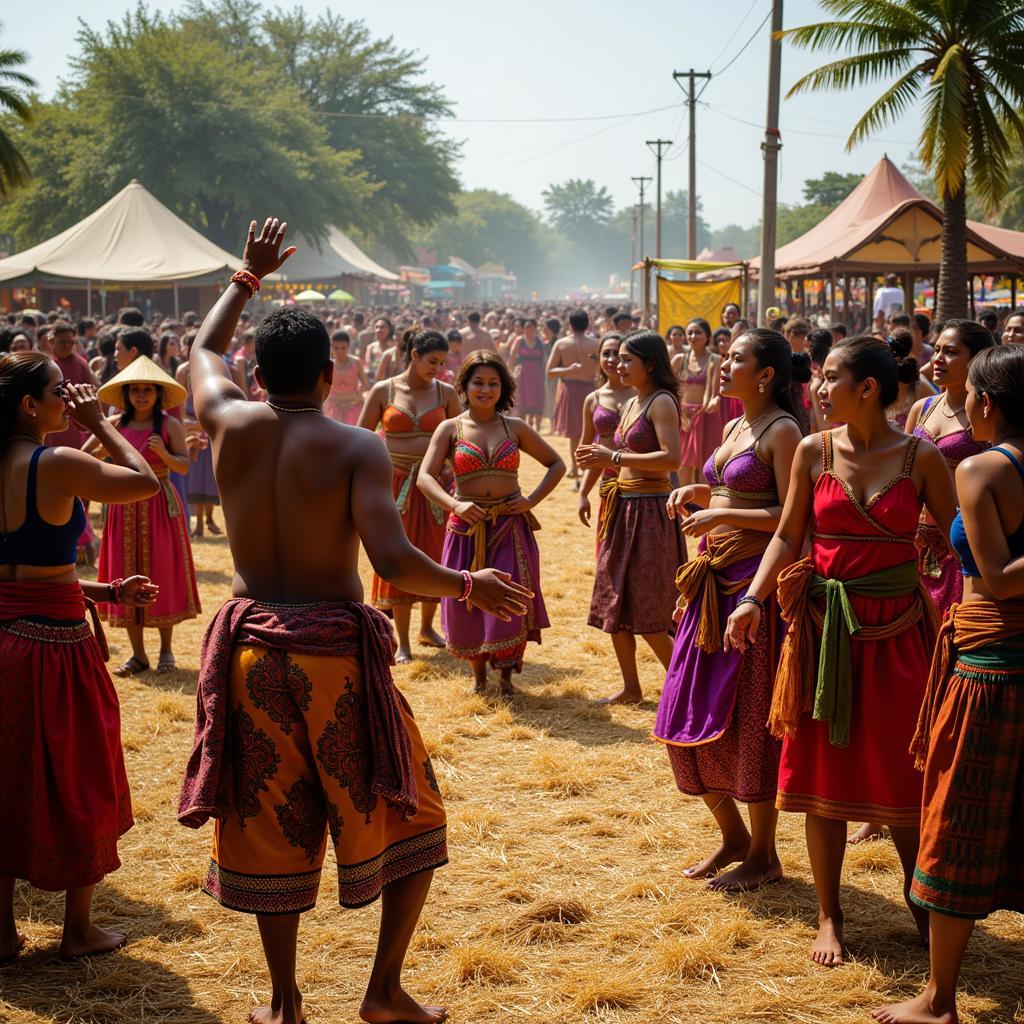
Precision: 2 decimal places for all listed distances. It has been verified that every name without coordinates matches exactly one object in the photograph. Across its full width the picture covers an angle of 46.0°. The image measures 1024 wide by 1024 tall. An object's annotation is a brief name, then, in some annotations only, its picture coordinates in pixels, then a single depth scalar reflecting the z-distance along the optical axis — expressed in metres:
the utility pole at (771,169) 16.59
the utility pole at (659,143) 51.56
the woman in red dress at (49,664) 3.86
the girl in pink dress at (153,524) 7.41
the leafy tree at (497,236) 131.50
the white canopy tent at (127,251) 23.86
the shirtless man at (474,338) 18.31
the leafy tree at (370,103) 65.62
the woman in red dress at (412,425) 7.86
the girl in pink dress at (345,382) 14.41
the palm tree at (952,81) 17.45
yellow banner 18.94
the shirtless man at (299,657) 3.20
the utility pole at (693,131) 32.16
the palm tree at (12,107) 28.98
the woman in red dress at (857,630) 3.90
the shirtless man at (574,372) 15.12
